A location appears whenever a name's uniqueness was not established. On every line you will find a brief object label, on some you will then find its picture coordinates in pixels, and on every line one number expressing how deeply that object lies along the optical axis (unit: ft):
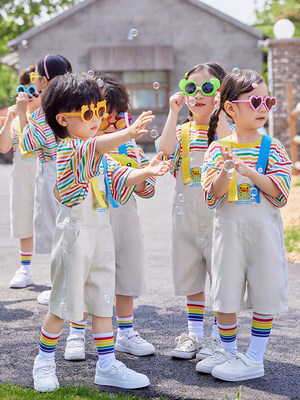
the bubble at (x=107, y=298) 12.25
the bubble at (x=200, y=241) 13.85
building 91.86
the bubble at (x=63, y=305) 12.02
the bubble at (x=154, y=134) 13.29
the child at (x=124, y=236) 14.05
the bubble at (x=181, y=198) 13.97
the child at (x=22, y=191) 20.29
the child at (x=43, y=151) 17.51
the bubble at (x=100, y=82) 13.46
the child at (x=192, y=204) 13.70
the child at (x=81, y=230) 11.82
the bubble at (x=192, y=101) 13.43
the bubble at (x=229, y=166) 11.48
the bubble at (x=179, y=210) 13.93
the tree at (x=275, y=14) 115.85
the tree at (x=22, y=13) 140.70
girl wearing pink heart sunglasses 12.20
